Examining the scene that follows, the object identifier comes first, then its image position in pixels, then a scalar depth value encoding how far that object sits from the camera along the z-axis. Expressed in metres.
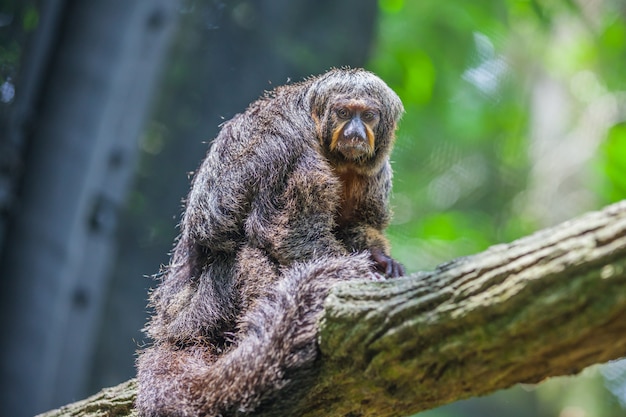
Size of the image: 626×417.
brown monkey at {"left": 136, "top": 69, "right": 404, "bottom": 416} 7.71
